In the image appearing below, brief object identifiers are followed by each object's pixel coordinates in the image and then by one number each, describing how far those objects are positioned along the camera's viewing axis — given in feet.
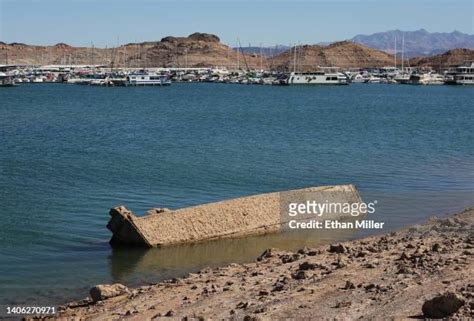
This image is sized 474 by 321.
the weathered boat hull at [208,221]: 57.00
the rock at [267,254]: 50.58
